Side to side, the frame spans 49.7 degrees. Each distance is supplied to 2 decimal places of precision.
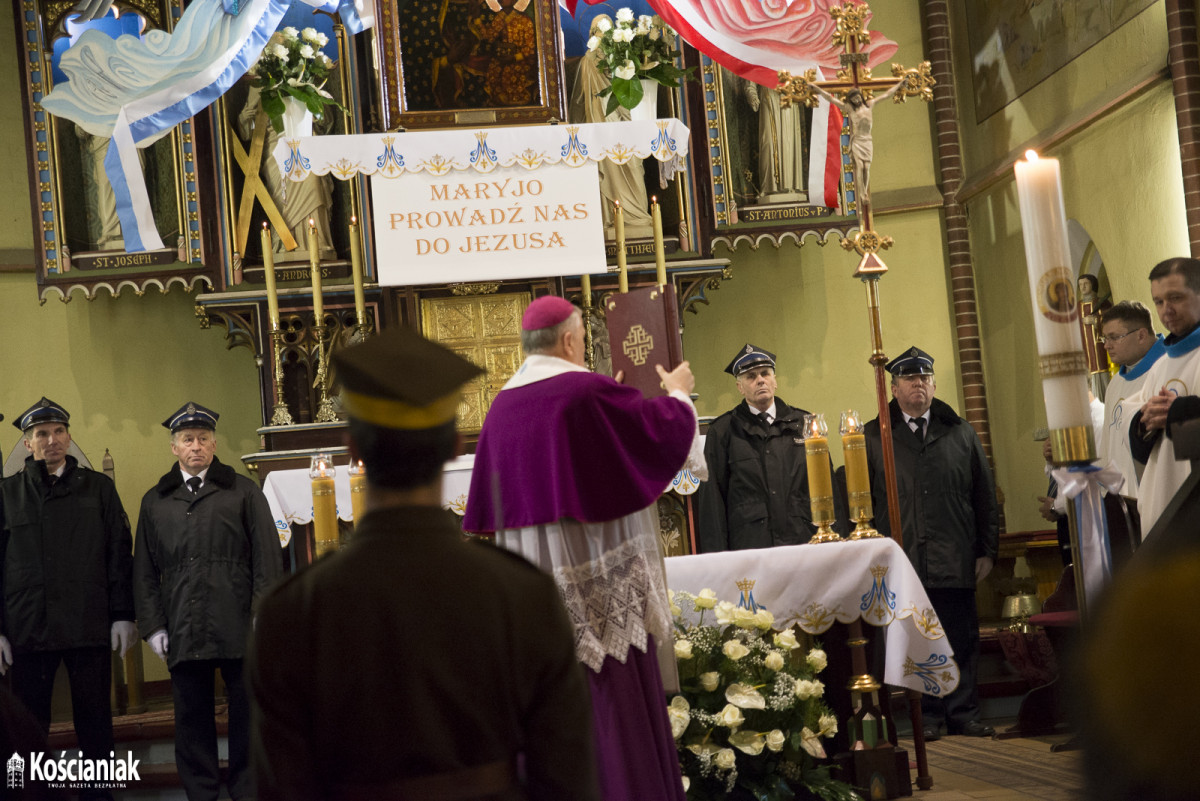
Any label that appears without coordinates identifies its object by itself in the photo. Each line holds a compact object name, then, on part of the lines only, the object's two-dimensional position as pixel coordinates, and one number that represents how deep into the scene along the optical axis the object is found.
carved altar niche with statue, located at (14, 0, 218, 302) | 7.34
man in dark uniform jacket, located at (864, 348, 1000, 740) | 6.20
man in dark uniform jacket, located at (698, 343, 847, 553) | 6.32
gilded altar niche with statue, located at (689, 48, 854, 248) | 7.86
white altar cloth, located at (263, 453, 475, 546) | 6.42
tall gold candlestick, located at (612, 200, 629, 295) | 6.64
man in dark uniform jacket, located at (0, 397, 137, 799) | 5.52
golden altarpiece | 7.36
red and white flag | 5.75
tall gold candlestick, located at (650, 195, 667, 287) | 6.50
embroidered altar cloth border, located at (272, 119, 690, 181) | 6.94
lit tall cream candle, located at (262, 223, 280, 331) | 6.80
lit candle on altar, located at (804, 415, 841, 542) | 4.66
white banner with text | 6.90
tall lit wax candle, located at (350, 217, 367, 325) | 6.88
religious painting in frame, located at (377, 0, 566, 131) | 7.40
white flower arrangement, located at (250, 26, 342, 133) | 7.11
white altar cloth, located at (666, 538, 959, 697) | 4.47
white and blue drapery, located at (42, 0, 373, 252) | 6.50
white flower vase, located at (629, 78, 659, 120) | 7.51
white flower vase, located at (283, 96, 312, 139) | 7.26
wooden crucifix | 4.88
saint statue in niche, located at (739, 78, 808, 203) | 7.92
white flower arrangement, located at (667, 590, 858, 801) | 4.19
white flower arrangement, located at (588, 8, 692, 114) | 7.34
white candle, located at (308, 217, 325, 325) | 6.69
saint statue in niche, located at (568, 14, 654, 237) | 7.82
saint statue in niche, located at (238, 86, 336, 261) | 7.55
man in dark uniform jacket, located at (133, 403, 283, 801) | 5.33
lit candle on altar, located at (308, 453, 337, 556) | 4.69
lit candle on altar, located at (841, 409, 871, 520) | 4.68
